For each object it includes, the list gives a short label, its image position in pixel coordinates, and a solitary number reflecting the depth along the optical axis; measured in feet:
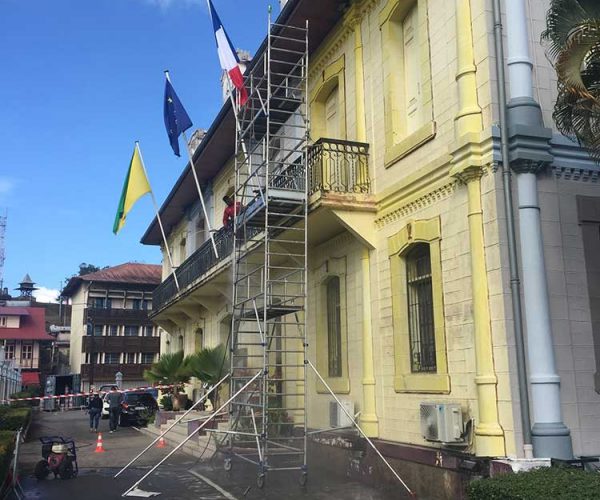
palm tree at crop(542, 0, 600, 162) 23.43
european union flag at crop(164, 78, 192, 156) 66.23
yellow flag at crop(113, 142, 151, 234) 73.97
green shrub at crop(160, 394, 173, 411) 81.35
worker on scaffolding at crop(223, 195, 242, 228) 55.72
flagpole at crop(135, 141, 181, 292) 75.61
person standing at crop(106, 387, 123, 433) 82.38
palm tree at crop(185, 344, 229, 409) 63.31
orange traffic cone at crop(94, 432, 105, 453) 59.41
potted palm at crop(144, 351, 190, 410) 78.54
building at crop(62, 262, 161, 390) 178.50
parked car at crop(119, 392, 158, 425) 89.35
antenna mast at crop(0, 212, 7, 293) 240.73
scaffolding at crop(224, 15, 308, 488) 40.42
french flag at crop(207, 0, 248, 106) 49.96
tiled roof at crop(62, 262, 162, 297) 190.67
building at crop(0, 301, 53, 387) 196.13
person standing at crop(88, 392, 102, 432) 82.43
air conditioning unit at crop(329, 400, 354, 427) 40.49
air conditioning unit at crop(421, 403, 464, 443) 30.01
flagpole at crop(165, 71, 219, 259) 62.26
